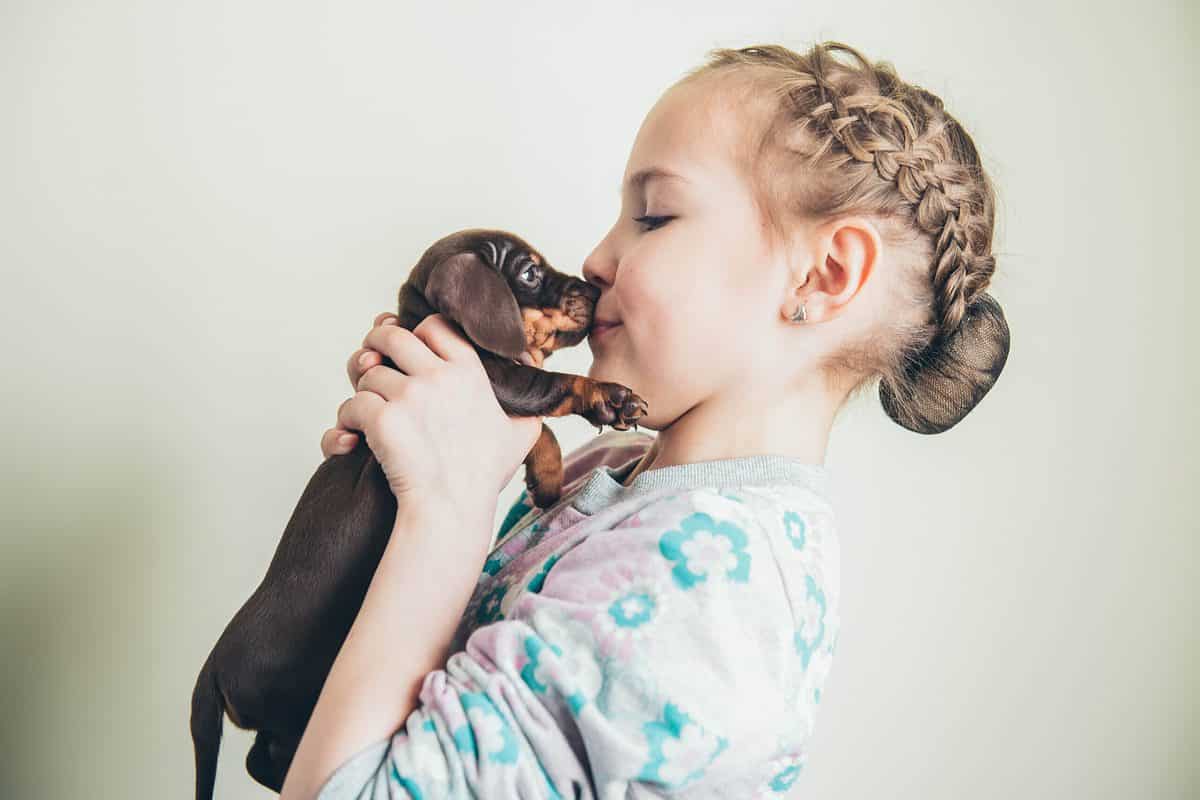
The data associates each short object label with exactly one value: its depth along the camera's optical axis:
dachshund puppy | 1.06
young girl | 0.80
